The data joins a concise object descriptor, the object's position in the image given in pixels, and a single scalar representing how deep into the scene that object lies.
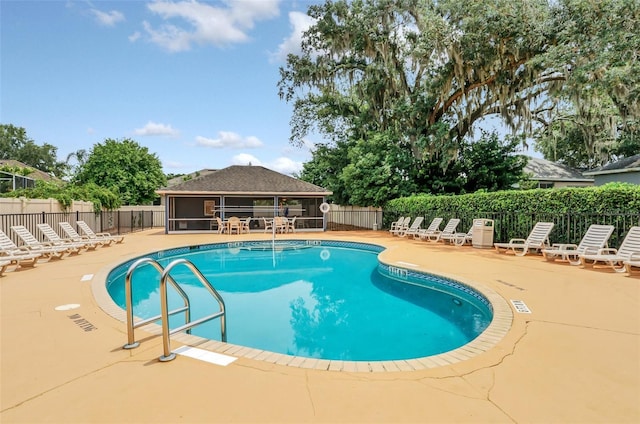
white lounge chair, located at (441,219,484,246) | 11.94
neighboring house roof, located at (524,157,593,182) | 21.09
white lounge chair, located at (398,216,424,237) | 14.77
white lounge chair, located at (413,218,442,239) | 13.71
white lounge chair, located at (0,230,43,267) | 7.56
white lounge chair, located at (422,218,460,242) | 12.88
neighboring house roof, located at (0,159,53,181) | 27.70
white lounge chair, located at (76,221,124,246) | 11.72
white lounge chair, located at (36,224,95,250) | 9.77
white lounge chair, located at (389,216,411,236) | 16.00
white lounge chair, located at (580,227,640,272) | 6.94
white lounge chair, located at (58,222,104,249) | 10.89
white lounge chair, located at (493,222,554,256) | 9.25
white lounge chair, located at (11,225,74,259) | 8.77
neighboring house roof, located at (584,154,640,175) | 16.49
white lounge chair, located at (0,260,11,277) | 6.70
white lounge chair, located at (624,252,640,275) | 6.53
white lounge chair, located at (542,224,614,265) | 7.74
